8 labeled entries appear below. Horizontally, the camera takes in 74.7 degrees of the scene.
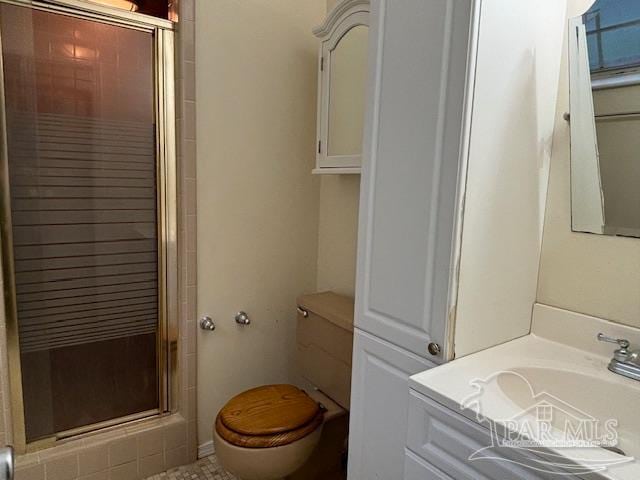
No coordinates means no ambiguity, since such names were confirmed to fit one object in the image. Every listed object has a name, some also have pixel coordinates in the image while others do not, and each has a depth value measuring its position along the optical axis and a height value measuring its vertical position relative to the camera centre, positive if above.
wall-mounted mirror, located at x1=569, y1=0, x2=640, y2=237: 1.07 +0.23
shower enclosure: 1.49 -0.10
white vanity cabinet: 0.78 -0.52
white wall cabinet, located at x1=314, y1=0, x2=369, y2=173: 1.63 +0.46
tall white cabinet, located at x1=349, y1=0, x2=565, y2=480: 0.98 +0.07
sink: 0.96 -0.46
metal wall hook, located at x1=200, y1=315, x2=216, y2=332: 1.87 -0.59
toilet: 1.48 -0.83
